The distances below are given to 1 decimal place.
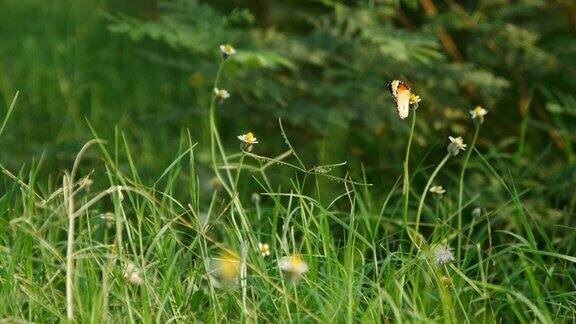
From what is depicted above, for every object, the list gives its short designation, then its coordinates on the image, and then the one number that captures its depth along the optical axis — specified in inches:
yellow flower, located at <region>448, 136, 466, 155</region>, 187.5
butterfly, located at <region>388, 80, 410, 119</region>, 181.8
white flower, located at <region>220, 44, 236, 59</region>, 206.9
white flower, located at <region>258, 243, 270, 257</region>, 194.9
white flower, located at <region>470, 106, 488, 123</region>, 202.1
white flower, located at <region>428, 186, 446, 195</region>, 207.2
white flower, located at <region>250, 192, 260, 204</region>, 213.3
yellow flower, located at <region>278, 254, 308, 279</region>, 151.2
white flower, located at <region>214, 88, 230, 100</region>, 210.2
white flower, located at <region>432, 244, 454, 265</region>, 181.7
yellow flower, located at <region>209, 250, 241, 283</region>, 173.4
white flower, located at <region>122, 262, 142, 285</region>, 173.6
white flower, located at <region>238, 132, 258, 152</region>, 189.1
